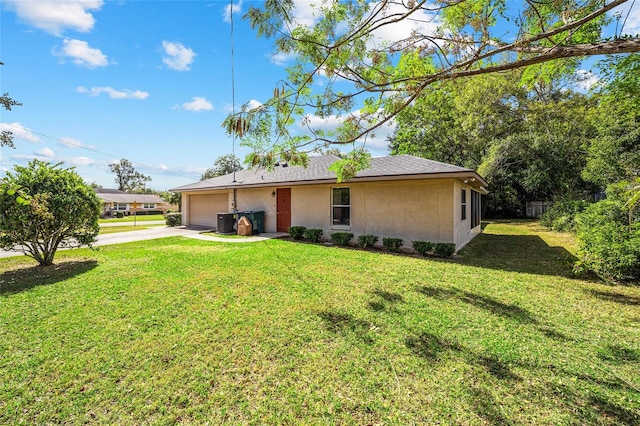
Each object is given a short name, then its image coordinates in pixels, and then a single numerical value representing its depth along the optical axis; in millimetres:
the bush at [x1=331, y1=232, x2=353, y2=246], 10055
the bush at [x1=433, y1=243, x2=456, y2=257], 8172
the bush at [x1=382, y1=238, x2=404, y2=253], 9055
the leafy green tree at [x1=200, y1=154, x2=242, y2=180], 51594
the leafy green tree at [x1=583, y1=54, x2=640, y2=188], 7602
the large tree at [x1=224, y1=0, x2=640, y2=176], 4082
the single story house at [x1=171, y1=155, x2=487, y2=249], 8898
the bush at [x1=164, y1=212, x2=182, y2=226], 17748
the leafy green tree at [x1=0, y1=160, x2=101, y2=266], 5797
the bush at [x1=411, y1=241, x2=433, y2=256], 8484
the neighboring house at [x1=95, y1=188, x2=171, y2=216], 40594
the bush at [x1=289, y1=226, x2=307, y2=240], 11195
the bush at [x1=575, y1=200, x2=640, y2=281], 5699
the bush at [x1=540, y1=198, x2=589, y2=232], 14827
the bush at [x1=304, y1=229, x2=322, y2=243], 10781
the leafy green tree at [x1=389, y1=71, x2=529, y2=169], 20047
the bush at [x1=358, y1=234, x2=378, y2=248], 9477
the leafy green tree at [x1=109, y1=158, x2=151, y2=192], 65500
